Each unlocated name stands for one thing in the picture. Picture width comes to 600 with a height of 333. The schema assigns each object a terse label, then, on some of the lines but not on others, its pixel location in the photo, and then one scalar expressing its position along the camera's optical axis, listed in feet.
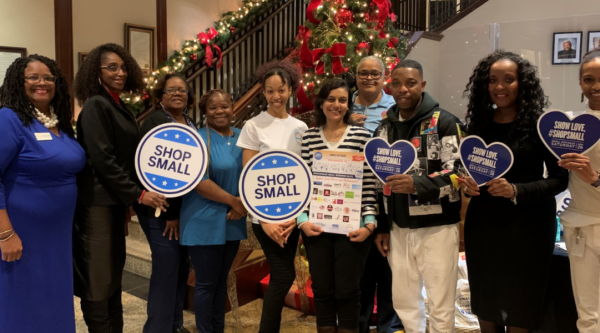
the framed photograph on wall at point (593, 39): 11.03
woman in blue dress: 5.60
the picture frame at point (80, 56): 15.74
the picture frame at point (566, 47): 11.25
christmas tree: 11.71
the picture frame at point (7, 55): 14.08
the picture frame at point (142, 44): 17.01
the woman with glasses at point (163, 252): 7.02
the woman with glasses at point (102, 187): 6.21
